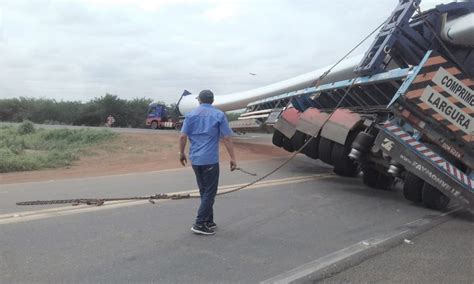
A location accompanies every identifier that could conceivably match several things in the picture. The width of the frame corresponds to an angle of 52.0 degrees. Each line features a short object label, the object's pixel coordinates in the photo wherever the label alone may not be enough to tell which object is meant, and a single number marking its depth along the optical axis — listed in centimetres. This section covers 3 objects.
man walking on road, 585
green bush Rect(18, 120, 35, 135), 2740
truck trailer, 776
